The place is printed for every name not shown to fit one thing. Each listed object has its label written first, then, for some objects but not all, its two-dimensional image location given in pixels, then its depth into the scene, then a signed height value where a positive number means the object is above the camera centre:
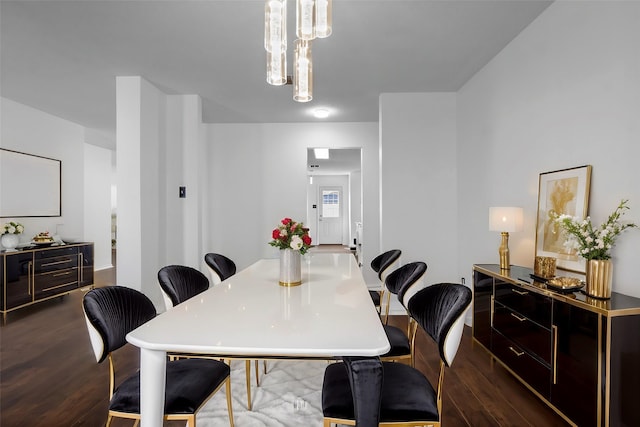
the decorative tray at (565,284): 2.01 -0.45
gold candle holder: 2.32 -0.39
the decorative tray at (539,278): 2.30 -0.47
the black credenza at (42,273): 4.10 -0.87
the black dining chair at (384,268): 2.91 -0.51
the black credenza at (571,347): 1.64 -0.79
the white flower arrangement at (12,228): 4.37 -0.23
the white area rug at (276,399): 2.05 -1.30
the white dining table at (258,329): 1.17 -0.47
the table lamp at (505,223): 2.75 -0.09
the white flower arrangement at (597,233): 1.85 -0.12
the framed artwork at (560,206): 2.19 +0.04
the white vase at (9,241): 4.25 -0.39
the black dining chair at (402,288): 1.89 -0.61
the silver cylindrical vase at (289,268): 2.11 -0.36
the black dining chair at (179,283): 2.01 -0.49
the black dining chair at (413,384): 1.34 -0.78
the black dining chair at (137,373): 1.43 -0.80
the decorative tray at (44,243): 4.62 -0.47
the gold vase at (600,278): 1.81 -0.36
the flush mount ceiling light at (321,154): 7.44 +1.36
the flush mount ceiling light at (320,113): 4.91 +1.51
